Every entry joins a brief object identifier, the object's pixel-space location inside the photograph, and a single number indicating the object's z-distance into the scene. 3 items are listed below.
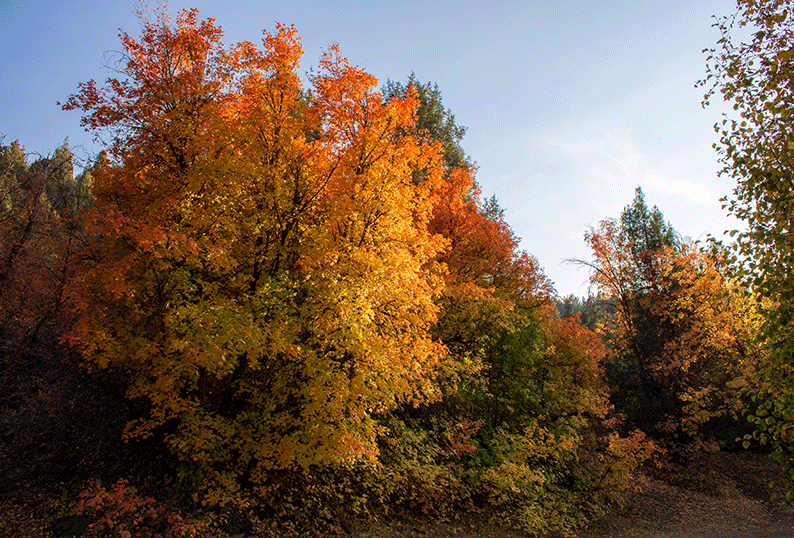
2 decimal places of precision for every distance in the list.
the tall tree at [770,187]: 5.42
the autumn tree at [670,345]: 21.91
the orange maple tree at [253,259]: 9.05
